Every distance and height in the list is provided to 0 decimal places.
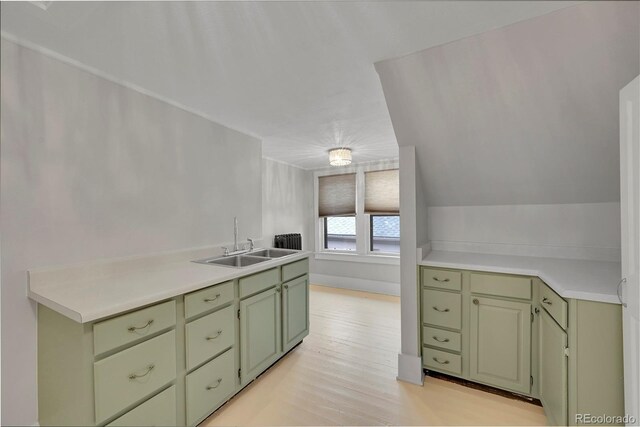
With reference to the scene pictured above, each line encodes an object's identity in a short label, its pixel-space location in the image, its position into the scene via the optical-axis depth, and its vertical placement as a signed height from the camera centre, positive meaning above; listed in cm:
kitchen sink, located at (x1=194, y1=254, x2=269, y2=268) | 243 -45
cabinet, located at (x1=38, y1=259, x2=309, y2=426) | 121 -80
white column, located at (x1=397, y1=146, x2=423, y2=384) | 218 -49
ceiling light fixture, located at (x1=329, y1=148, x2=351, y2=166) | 343 +71
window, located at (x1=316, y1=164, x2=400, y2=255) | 437 +1
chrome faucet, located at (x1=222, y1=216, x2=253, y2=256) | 274 -33
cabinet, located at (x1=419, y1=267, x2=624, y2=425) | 136 -85
